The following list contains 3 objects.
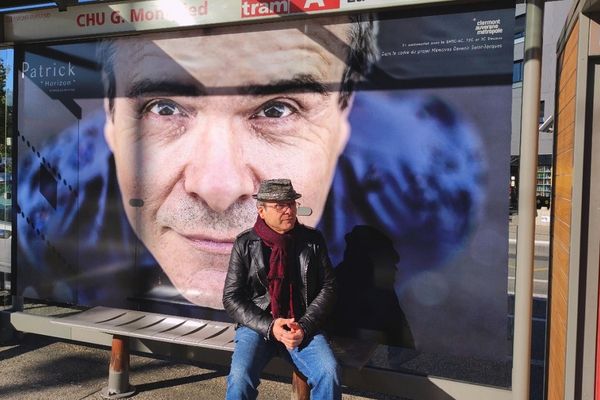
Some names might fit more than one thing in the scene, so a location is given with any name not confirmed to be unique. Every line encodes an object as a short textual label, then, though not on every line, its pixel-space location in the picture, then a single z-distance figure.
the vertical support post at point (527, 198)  3.01
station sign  3.63
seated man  3.04
